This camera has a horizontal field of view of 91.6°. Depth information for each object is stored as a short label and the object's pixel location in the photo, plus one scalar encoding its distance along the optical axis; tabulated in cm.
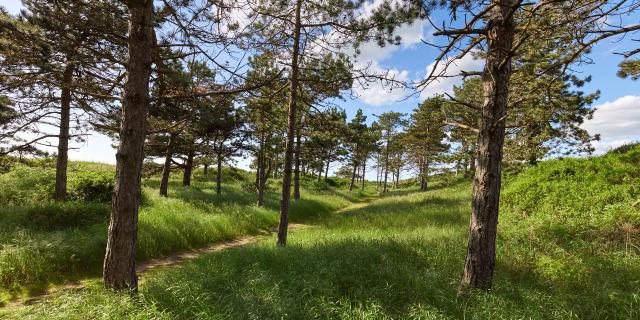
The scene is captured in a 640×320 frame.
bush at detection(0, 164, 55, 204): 1138
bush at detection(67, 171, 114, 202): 1199
